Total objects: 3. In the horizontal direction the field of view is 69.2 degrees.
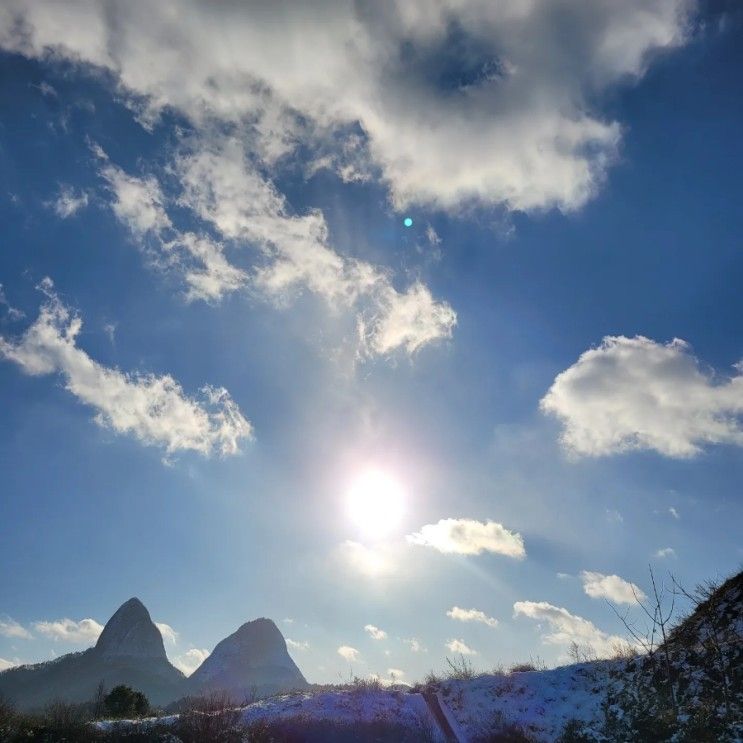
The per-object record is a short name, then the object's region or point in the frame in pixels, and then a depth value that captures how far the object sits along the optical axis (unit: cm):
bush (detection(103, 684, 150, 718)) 3819
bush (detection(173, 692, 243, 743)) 2653
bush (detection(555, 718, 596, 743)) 2553
